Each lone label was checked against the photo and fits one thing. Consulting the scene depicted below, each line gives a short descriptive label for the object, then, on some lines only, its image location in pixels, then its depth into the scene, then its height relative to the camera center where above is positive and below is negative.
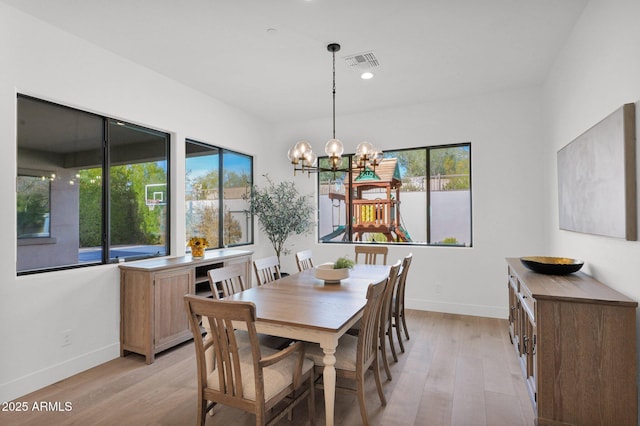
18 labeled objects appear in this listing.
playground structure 5.21 +0.20
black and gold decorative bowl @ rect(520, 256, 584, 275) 2.62 -0.41
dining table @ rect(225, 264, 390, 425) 2.00 -0.63
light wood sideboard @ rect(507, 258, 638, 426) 1.92 -0.83
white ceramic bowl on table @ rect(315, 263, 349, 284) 3.07 -0.53
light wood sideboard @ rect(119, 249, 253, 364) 3.25 -0.87
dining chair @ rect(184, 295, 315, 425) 1.74 -0.89
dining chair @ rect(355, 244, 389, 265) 4.46 -0.47
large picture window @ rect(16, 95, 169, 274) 2.89 +0.28
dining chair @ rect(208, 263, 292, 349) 2.51 -0.58
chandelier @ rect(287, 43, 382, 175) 3.22 +0.61
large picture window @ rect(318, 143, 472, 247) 4.91 +0.24
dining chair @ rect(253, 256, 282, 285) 3.23 -0.52
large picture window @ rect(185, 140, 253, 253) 4.55 +0.32
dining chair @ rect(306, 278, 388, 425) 2.14 -0.92
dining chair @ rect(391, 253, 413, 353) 3.34 -0.89
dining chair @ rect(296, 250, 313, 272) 3.88 -0.53
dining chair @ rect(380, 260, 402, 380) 2.65 -0.73
